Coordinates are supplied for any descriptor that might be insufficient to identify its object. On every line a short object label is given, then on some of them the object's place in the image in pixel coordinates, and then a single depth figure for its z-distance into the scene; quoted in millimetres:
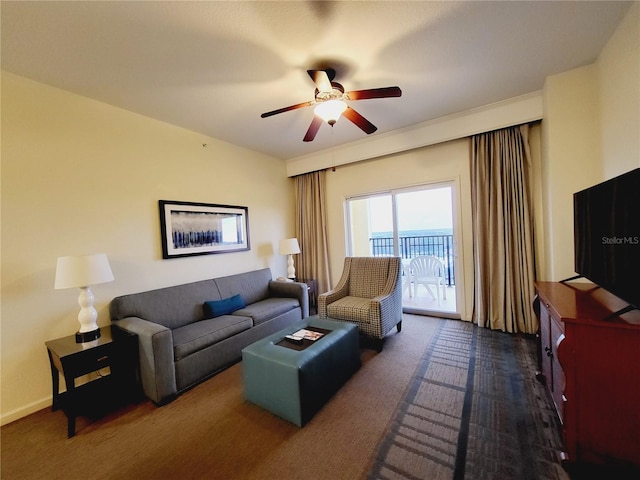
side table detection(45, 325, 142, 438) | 1779
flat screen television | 1216
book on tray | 2146
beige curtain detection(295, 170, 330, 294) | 4449
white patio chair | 4051
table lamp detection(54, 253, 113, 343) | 1900
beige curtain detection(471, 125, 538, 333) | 2918
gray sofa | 2057
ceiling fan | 1899
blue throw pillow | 2895
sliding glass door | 3682
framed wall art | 2938
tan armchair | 2734
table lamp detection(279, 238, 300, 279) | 4102
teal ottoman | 1736
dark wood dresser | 1191
